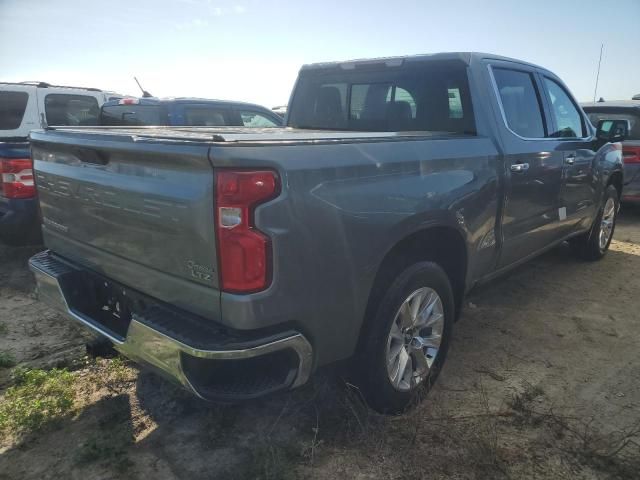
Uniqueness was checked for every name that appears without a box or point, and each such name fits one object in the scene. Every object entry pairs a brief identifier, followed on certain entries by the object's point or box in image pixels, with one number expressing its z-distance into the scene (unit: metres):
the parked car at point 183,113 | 6.47
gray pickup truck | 1.89
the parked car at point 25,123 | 4.56
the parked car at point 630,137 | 7.44
